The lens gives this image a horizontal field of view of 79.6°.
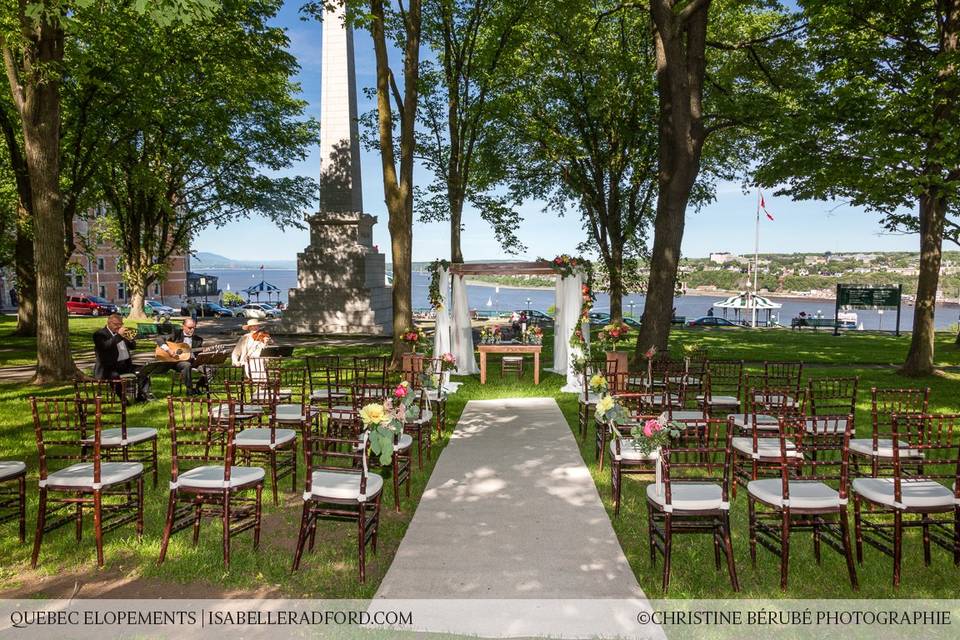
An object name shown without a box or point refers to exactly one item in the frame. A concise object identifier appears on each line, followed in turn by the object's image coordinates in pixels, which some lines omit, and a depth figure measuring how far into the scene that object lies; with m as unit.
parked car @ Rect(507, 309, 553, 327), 37.72
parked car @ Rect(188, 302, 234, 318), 46.28
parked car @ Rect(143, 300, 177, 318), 43.43
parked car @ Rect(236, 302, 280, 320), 42.47
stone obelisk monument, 22.22
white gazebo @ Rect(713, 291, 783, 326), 43.50
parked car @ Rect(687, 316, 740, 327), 41.60
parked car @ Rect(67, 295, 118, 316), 42.84
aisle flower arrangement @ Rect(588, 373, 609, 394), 7.18
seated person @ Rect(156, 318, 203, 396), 11.21
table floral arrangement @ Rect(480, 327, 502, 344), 14.72
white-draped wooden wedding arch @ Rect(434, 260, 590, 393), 13.73
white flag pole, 50.61
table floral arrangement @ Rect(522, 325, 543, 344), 14.61
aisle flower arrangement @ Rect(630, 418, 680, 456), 4.72
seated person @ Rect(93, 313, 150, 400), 10.07
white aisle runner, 3.93
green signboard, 26.05
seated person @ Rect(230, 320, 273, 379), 10.13
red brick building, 73.69
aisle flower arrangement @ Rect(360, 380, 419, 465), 4.86
